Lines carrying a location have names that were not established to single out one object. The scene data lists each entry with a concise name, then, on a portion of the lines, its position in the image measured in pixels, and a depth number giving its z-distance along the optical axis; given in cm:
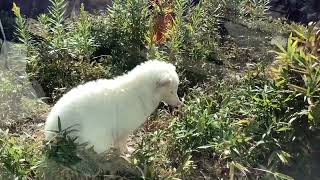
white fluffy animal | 192
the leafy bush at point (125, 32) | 280
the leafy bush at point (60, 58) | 264
